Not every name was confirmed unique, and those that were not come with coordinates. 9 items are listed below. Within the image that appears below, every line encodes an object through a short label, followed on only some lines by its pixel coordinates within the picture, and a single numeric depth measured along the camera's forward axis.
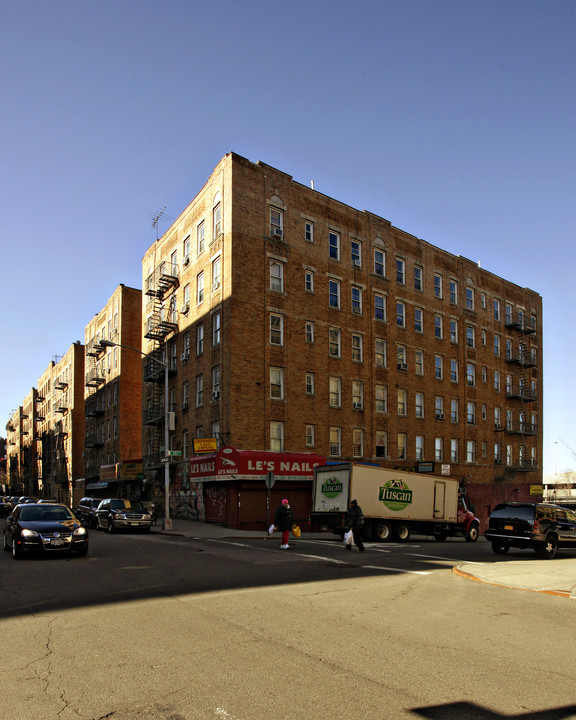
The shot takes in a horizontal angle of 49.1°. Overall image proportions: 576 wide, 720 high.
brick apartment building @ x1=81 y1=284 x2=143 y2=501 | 53.28
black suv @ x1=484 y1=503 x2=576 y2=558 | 20.38
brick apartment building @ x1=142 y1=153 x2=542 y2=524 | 35.53
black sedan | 15.88
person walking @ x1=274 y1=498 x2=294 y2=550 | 20.84
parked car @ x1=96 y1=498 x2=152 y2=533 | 28.44
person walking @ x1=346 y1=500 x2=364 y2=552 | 20.38
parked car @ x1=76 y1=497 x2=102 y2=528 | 32.38
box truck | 25.30
